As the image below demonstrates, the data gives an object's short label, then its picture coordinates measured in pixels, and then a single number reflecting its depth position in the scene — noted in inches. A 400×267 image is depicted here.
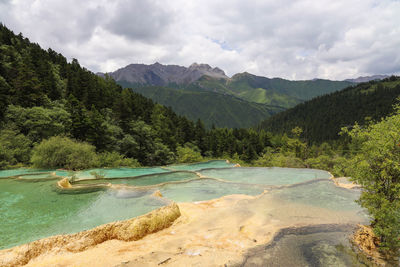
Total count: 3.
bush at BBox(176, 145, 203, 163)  1464.2
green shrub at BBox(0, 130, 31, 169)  769.6
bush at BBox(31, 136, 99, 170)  762.8
